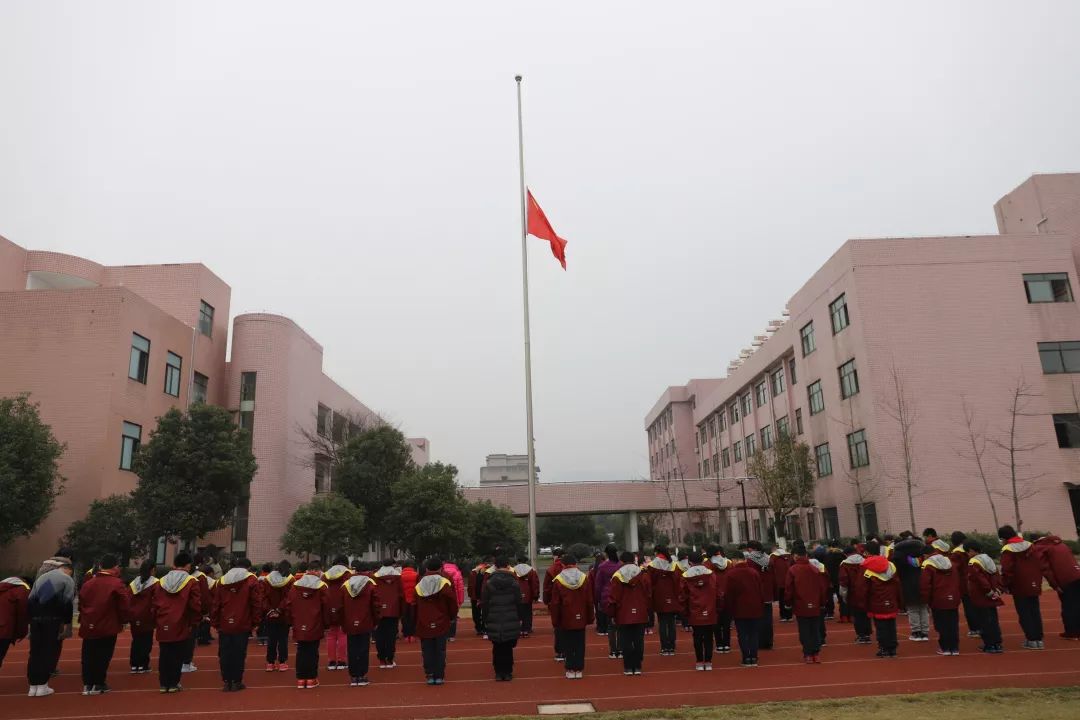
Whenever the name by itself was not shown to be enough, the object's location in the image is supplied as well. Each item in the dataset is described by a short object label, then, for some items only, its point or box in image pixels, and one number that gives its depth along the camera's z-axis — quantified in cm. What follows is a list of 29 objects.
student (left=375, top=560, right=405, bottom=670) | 1013
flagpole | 1595
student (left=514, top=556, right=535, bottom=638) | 1284
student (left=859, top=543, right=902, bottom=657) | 966
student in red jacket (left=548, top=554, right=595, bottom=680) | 908
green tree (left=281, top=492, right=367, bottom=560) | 2650
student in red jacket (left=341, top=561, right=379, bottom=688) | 915
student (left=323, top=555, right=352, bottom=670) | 970
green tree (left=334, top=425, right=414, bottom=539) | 2892
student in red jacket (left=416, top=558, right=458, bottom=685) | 885
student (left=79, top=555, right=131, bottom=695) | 875
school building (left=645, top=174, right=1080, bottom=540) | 2759
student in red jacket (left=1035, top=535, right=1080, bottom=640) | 981
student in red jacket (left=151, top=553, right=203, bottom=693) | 877
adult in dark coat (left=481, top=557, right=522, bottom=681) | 885
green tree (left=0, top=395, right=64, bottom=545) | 1975
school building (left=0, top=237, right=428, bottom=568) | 2445
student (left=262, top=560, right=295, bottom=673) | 1023
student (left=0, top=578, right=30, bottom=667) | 879
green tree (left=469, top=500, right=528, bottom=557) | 3081
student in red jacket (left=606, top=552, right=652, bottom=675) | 919
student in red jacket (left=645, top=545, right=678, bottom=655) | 1007
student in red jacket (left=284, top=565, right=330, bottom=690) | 898
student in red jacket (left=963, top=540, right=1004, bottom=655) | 969
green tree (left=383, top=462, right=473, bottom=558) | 2638
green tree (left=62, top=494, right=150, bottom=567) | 2188
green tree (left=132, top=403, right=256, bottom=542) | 2311
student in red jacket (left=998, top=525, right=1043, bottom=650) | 981
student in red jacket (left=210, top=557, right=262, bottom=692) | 893
